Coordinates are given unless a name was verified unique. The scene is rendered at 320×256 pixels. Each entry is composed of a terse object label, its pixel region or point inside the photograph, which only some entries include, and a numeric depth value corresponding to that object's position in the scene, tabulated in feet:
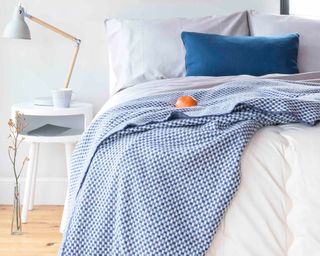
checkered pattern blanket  5.51
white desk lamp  10.69
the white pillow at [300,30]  10.68
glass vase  10.09
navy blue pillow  10.16
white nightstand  10.50
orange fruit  6.97
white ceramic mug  10.55
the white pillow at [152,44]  10.59
